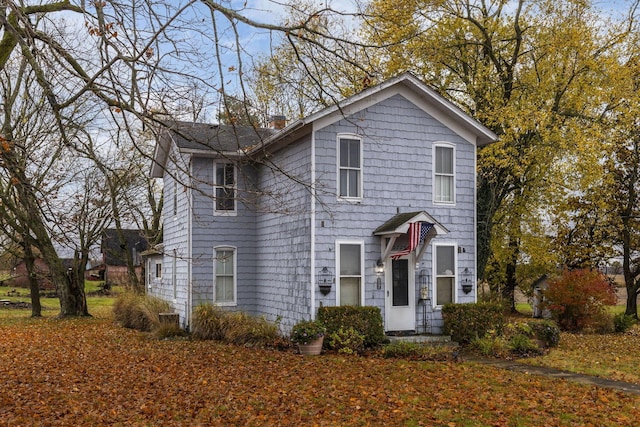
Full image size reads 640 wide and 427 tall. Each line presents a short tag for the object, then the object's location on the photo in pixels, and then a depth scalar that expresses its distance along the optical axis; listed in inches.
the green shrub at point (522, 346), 593.3
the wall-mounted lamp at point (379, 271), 633.0
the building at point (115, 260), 1832.2
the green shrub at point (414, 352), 560.1
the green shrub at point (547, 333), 631.2
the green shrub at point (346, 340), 581.9
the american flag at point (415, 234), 604.5
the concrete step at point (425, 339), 621.1
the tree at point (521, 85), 898.1
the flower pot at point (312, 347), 569.9
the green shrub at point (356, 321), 594.9
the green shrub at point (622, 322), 840.3
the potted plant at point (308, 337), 566.9
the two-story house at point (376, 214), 619.2
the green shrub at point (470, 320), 640.4
